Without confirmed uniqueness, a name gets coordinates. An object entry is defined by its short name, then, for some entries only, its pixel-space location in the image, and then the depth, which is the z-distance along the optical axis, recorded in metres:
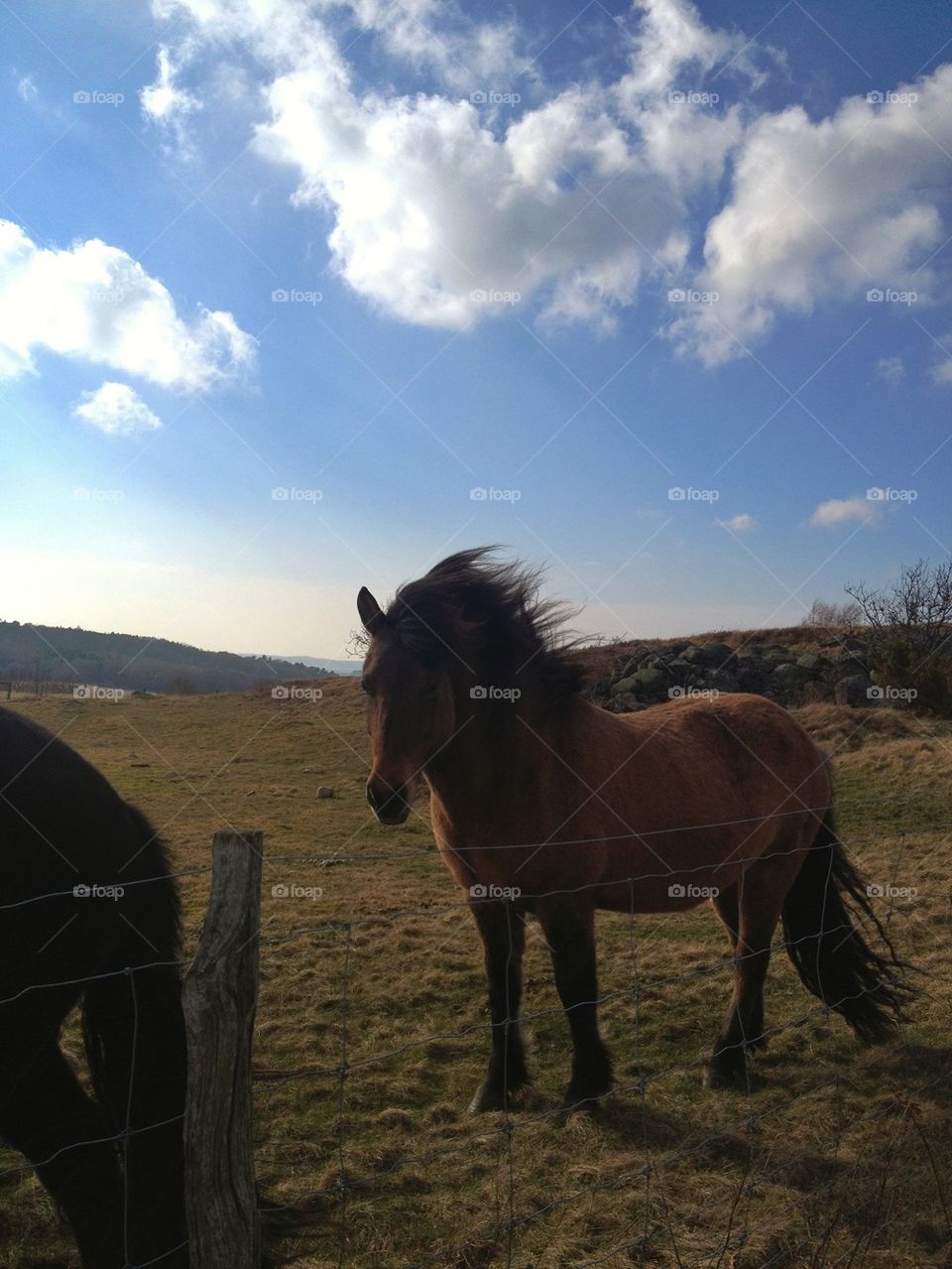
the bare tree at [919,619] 20.50
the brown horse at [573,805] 3.69
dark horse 2.47
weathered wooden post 1.85
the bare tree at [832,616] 29.55
